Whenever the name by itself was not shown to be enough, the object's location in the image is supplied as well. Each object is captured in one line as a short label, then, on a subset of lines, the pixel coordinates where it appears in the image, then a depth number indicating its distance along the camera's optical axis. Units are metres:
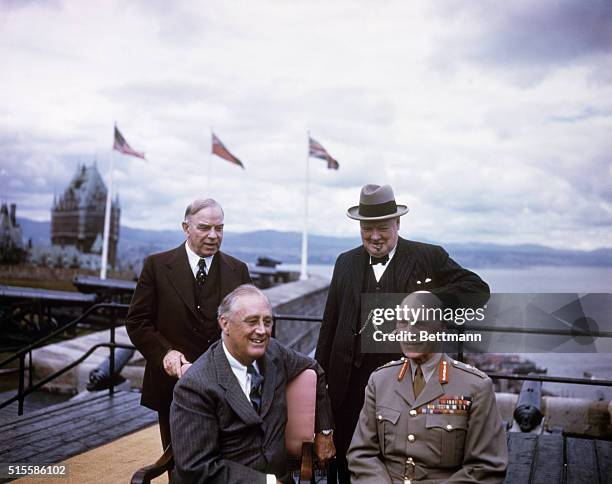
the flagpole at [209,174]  20.53
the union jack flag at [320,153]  19.44
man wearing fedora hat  2.87
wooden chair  2.80
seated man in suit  2.43
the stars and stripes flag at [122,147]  18.33
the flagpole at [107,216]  19.62
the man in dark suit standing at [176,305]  3.20
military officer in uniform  2.35
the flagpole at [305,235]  21.38
